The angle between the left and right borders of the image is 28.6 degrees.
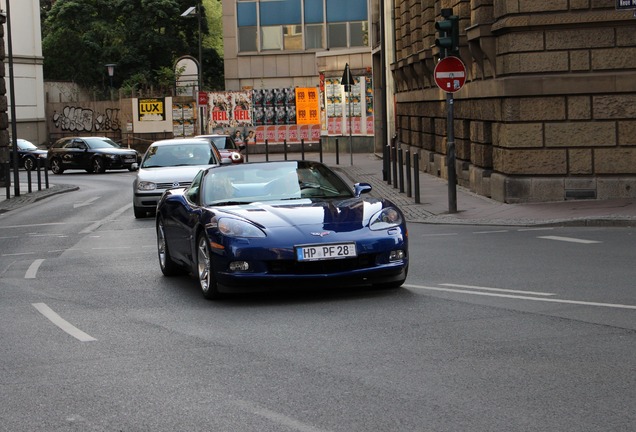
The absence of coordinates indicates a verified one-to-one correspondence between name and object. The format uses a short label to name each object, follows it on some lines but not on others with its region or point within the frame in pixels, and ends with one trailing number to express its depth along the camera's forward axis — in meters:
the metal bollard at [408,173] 24.91
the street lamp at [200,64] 60.28
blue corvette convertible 10.59
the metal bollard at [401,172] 27.07
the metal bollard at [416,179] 22.91
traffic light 21.22
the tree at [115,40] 87.25
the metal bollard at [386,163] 30.63
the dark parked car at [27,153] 53.06
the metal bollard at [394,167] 28.75
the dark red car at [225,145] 38.22
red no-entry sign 21.28
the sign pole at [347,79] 39.12
